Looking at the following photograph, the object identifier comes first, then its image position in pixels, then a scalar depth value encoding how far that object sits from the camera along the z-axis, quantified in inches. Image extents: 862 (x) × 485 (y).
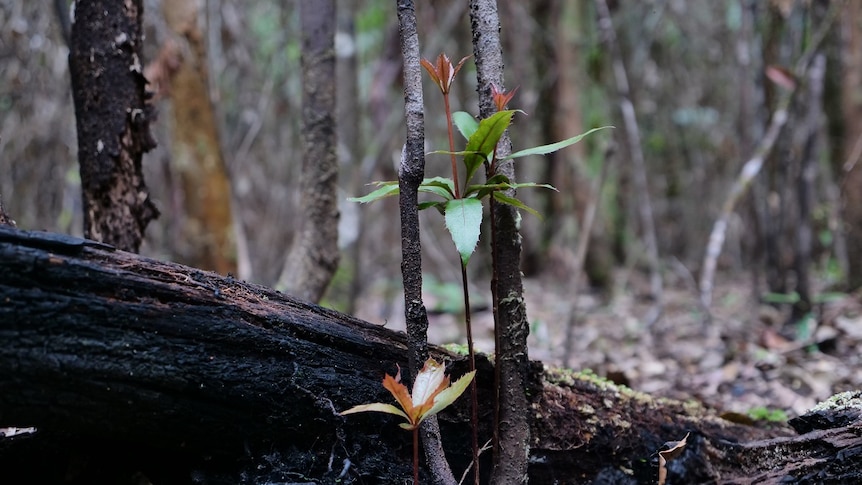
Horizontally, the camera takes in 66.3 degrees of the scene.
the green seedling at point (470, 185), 51.0
